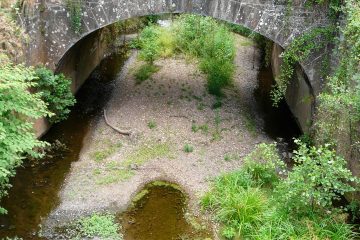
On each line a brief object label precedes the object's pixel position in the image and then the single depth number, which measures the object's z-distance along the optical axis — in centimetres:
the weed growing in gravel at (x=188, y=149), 1276
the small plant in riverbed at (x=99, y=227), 970
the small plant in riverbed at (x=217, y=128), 1351
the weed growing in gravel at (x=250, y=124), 1404
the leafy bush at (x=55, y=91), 1218
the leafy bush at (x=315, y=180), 826
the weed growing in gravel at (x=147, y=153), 1228
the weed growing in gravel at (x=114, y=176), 1137
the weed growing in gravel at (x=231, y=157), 1249
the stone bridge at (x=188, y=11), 1202
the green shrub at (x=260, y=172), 1115
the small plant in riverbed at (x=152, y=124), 1376
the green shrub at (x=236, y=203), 984
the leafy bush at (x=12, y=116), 766
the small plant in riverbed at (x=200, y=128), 1374
